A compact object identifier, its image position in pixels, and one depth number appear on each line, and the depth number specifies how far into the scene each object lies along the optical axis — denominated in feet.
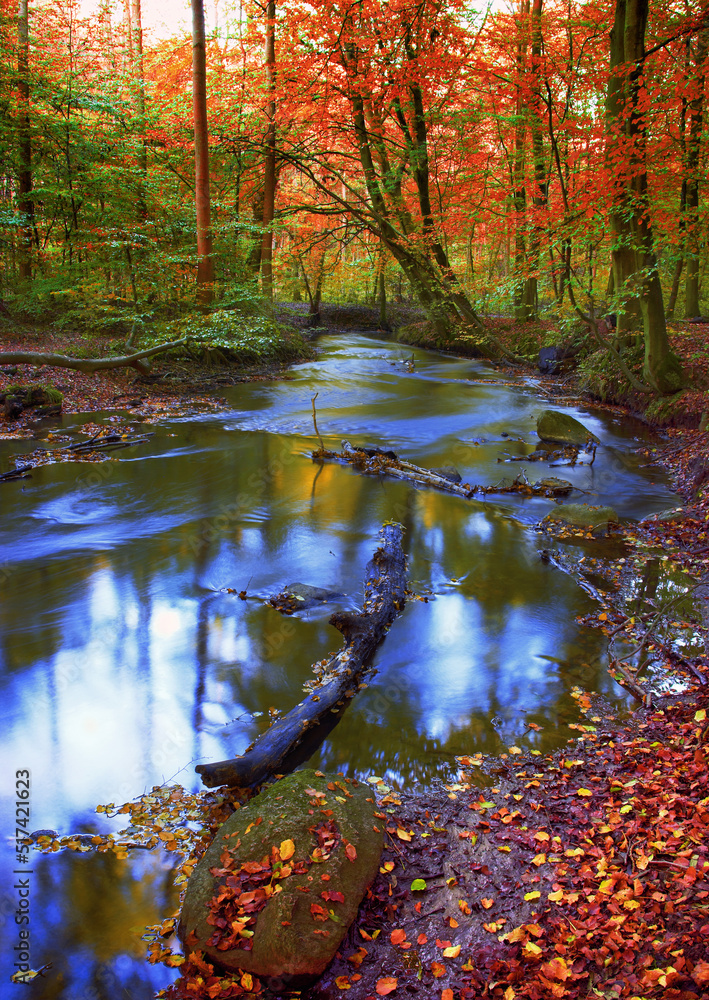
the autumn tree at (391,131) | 53.62
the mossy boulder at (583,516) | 28.32
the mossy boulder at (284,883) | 9.54
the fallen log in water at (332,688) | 13.65
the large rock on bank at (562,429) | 42.11
